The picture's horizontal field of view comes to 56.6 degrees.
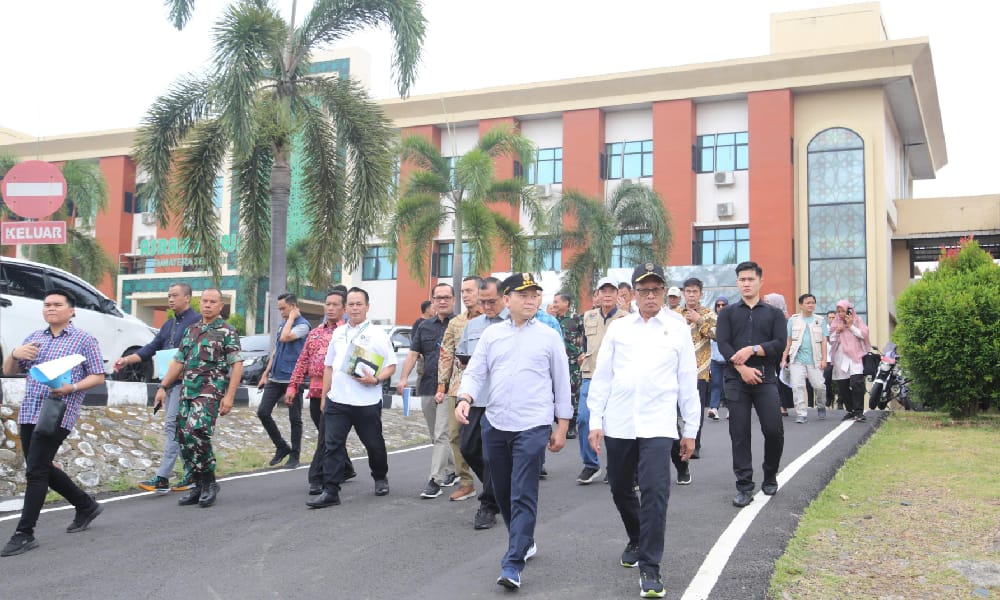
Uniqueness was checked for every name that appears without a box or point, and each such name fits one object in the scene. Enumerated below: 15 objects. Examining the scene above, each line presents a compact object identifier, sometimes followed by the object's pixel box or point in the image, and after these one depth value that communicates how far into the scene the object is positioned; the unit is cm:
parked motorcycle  1730
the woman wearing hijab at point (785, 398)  1563
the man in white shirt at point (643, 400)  529
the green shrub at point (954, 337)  1388
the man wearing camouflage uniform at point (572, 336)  1112
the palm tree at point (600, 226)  3212
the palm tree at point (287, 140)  1697
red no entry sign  913
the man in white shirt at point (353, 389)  802
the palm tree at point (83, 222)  3269
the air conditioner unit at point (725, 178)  4191
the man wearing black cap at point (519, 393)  564
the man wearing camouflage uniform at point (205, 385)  817
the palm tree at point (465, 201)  2775
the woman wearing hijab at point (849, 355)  1445
